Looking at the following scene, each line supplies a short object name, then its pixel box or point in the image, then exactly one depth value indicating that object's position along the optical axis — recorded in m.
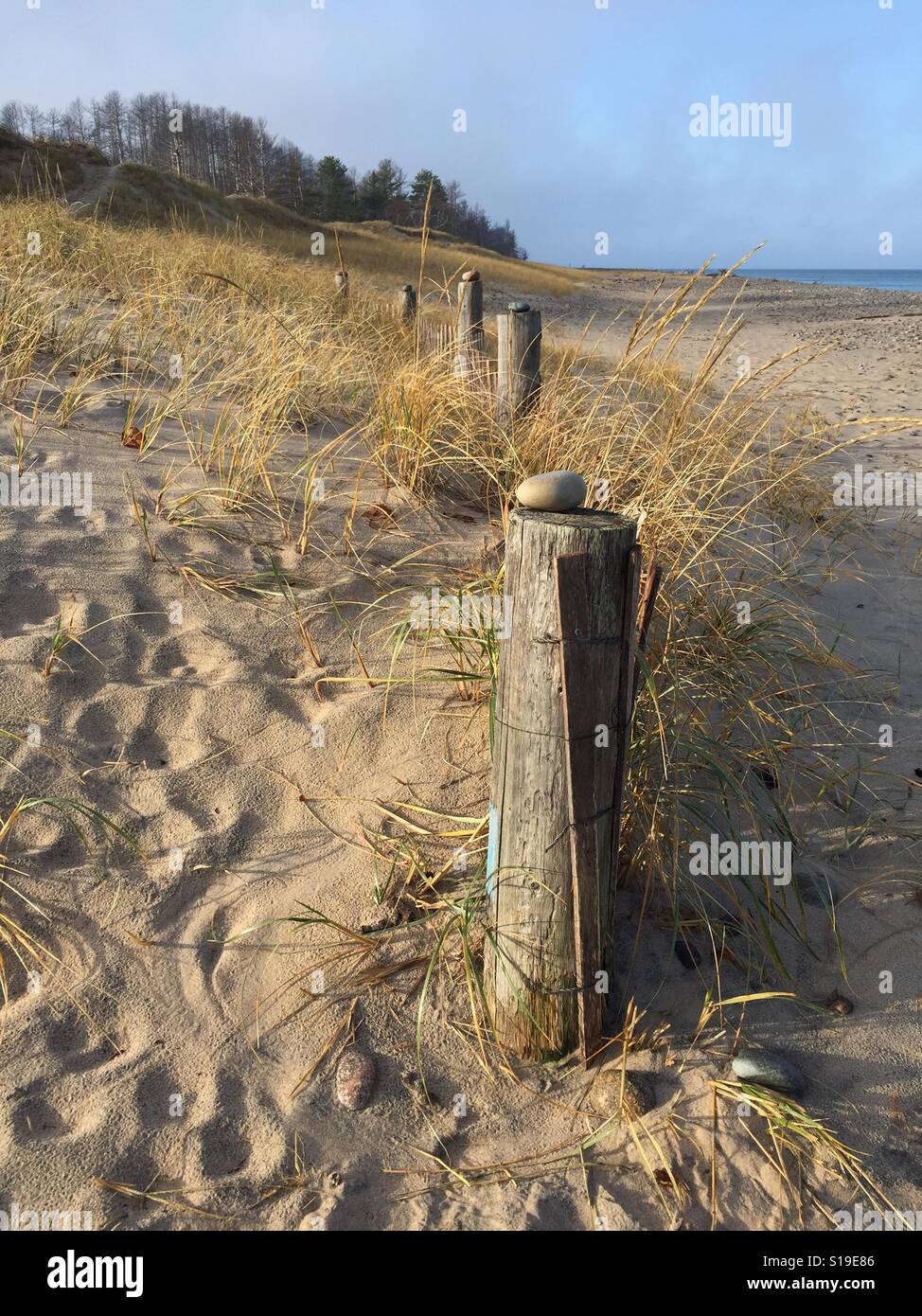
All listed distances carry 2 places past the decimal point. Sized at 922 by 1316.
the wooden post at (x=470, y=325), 4.41
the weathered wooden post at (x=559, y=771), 1.74
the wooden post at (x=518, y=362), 4.21
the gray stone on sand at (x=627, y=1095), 1.97
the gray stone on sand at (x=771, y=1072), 1.98
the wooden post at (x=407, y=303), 8.05
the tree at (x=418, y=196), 28.00
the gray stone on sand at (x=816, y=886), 2.50
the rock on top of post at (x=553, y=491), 1.80
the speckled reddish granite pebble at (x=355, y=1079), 1.99
